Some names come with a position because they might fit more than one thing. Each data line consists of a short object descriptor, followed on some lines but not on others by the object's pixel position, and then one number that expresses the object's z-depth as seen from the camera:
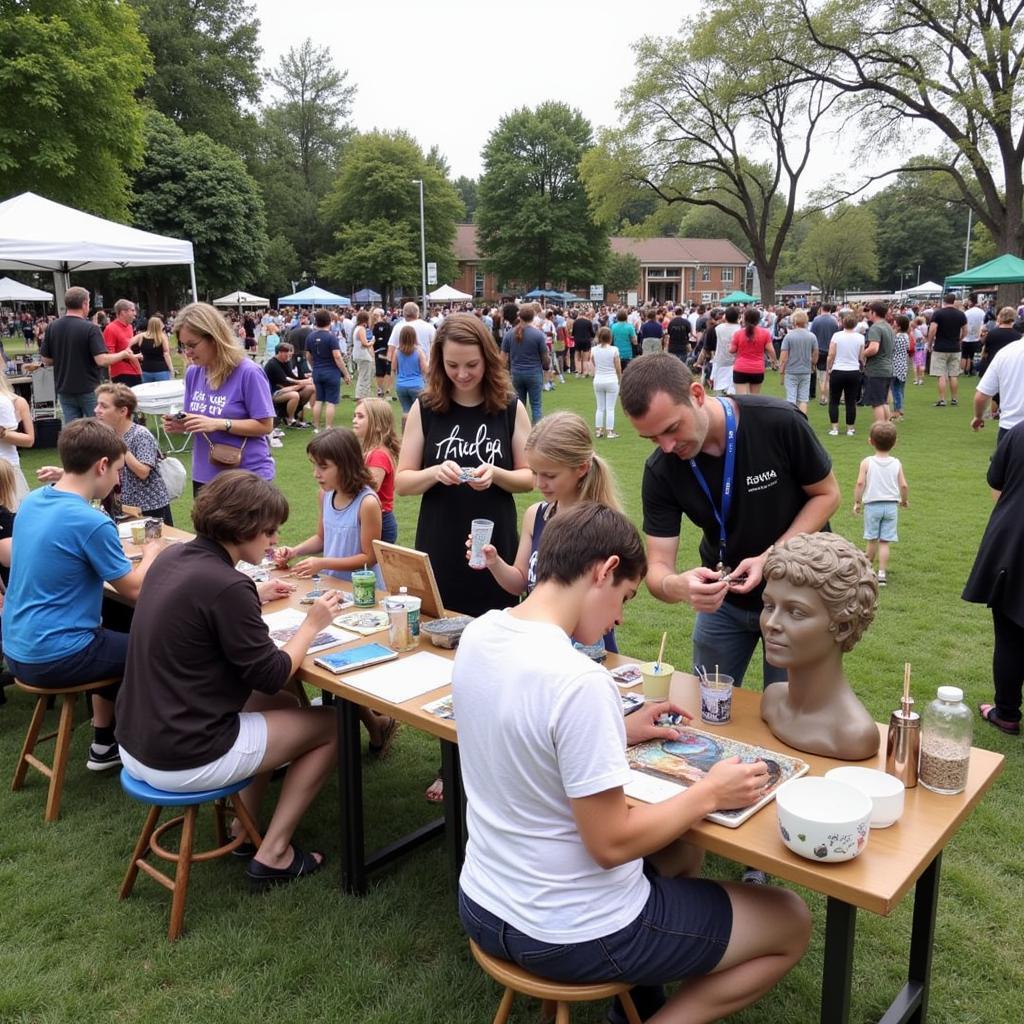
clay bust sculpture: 2.08
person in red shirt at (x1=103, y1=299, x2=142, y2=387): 11.02
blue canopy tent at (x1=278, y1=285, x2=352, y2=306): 27.25
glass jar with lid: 1.97
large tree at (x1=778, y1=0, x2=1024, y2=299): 21.55
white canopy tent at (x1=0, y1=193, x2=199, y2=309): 9.84
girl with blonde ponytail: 2.98
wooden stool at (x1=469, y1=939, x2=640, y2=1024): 1.81
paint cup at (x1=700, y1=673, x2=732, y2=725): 2.41
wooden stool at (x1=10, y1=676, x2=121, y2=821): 3.56
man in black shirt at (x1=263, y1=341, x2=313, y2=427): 12.77
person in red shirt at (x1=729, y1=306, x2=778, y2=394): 11.34
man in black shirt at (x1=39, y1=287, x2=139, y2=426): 9.51
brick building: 67.00
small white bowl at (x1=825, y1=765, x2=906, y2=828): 1.87
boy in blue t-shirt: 3.37
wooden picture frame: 3.20
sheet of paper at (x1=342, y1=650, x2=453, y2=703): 2.72
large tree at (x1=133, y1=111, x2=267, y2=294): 30.84
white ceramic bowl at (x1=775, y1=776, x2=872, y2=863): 1.73
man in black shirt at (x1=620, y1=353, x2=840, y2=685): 2.52
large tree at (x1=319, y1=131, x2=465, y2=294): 46.84
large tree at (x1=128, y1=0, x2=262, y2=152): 37.22
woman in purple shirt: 4.41
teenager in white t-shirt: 1.63
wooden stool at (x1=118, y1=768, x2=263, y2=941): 2.76
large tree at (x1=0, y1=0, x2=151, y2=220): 16.30
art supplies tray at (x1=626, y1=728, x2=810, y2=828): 2.03
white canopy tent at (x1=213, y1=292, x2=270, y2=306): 30.28
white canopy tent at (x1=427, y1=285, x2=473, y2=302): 32.35
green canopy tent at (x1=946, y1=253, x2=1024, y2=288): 17.41
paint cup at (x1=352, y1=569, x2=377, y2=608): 3.53
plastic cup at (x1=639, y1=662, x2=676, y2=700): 2.52
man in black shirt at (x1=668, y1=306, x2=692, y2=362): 16.55
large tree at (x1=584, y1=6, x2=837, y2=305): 28.27
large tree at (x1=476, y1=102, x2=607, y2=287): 48.72
